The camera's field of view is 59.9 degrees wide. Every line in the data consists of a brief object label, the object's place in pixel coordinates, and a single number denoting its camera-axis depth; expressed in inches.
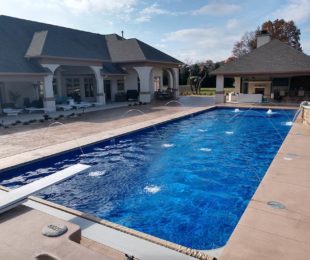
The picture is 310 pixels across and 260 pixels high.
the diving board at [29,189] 201.0
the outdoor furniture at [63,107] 844.6
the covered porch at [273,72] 929.5
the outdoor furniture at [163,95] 1174.3
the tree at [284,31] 1996.8
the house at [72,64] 789.1
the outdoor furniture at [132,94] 1135.6
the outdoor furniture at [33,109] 803.1
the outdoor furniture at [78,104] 882.6
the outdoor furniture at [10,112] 756.6
